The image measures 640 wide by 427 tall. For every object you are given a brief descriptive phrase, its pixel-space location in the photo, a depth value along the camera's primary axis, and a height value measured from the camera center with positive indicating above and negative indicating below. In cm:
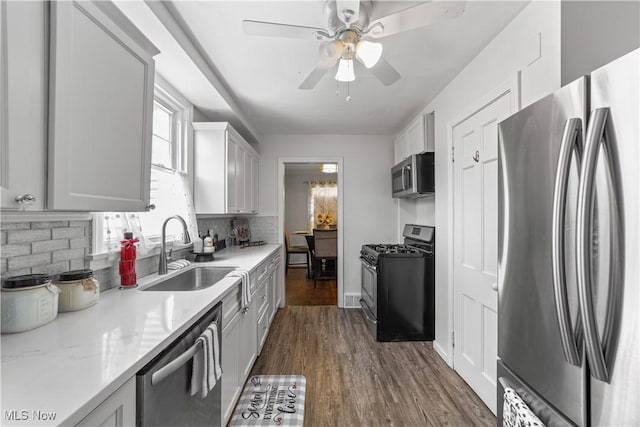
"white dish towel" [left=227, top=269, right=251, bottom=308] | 200 -47
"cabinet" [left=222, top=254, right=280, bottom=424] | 169 -84
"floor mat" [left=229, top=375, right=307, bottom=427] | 184 -125
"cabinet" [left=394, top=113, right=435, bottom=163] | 304 +89
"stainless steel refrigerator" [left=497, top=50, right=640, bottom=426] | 71 -9
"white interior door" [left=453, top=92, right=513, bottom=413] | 194 -20
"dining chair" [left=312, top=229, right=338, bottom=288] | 541 -52
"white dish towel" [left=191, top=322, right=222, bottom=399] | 121 -63
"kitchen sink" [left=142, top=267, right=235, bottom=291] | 217 -46
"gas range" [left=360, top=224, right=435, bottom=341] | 307 -80
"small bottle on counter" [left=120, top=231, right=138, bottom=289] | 166 -27
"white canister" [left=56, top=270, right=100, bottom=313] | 121 -31
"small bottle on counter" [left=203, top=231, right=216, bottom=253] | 262 -26
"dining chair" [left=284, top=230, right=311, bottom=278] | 638 -73
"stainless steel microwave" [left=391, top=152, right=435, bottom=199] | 306 +46
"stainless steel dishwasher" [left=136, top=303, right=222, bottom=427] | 90 -58
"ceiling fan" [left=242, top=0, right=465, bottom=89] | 129 +90
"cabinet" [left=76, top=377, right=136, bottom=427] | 70 -50
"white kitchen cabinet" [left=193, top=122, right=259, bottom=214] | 284 +47
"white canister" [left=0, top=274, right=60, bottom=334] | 99 -30
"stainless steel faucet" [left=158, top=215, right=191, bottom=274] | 198 -27
